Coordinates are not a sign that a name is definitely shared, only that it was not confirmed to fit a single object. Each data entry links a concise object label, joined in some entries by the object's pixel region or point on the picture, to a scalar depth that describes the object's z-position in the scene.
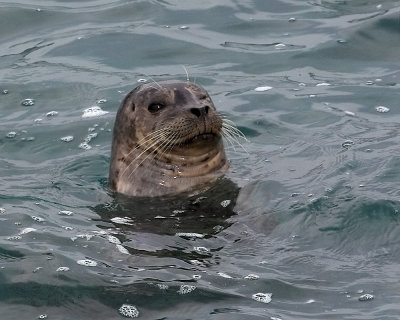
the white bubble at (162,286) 17.06
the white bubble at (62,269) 17.58
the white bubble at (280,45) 29.89
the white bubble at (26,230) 19.27
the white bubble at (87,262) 17.86
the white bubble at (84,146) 25.19
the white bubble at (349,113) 25.80
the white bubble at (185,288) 16.95
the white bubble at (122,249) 18.55
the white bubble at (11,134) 25.59
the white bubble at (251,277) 17.42
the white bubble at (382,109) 25.91
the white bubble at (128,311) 16.34
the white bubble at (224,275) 17.50
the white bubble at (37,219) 19.95
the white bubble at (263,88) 27.51
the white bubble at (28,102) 27.42
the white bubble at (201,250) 18.69
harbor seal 21.14
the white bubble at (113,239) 18.99
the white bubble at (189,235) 19.28
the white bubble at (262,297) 16.70
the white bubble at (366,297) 16.61
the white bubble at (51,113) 26.83
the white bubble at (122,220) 20.13
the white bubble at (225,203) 20.66
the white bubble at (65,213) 20.62
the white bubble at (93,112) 26.80
